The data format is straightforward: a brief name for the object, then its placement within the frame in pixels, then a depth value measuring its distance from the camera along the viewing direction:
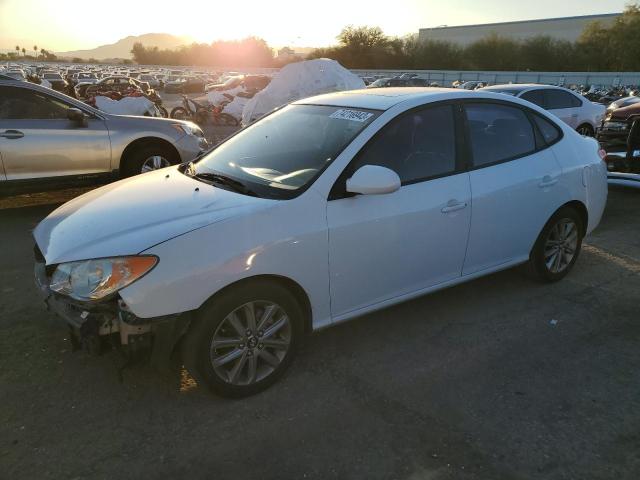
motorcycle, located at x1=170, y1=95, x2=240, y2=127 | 19.70
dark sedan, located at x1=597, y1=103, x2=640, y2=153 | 9.10
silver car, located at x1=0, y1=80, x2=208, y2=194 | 6.20
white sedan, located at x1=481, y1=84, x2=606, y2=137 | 10.73
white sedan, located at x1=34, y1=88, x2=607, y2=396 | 2.58
